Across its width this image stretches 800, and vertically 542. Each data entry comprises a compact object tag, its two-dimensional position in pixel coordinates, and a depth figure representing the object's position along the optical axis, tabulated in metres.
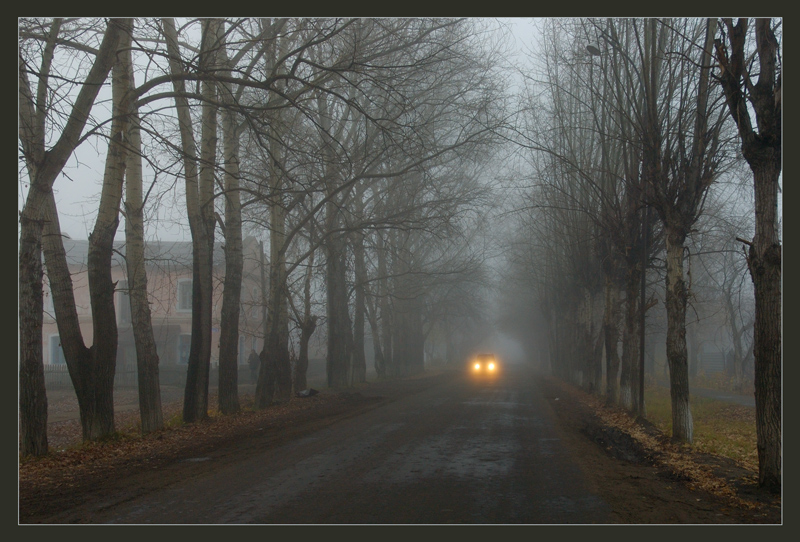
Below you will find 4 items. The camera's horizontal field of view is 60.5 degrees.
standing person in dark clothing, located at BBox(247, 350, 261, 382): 37.69
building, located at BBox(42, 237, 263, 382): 42.22
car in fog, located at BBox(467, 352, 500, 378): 60.04
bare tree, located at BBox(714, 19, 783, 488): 8.01
